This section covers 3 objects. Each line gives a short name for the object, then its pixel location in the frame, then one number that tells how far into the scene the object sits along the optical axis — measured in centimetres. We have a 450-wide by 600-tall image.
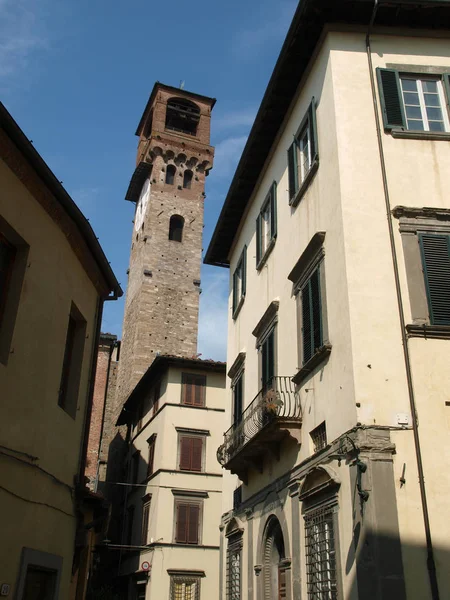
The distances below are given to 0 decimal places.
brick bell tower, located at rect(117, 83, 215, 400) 3747
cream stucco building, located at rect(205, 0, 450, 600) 800
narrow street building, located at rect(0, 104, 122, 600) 827
